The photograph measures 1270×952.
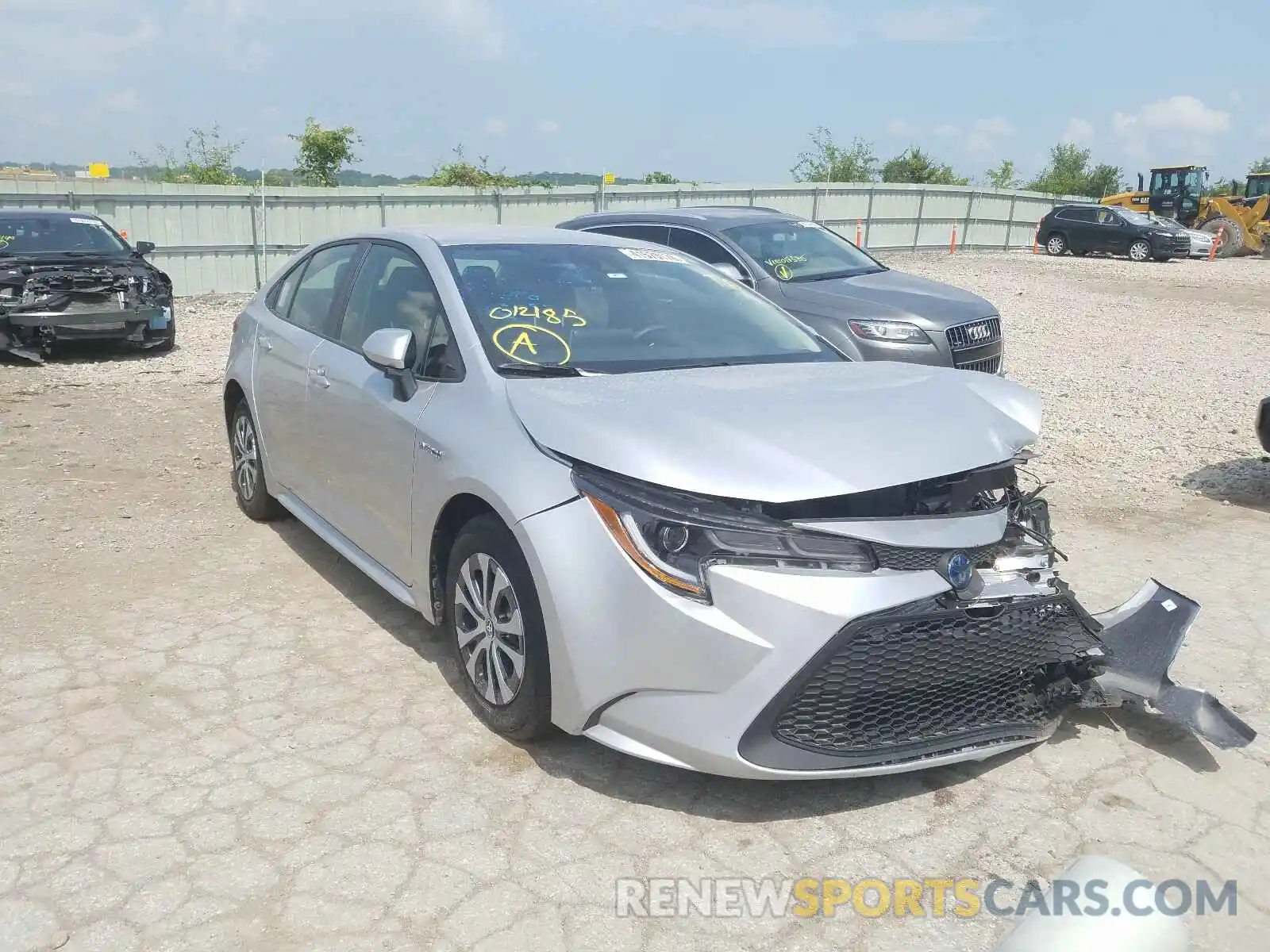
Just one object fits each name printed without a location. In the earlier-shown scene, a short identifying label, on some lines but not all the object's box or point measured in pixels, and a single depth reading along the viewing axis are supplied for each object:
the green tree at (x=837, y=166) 49.31
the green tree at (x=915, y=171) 53.75
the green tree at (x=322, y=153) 35.72
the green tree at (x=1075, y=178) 64.31
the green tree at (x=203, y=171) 32.22
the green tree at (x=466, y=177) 38.12
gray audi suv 8.30
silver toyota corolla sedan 2.89
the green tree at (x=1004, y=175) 61.41
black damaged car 10.38
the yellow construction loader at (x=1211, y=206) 31.28
